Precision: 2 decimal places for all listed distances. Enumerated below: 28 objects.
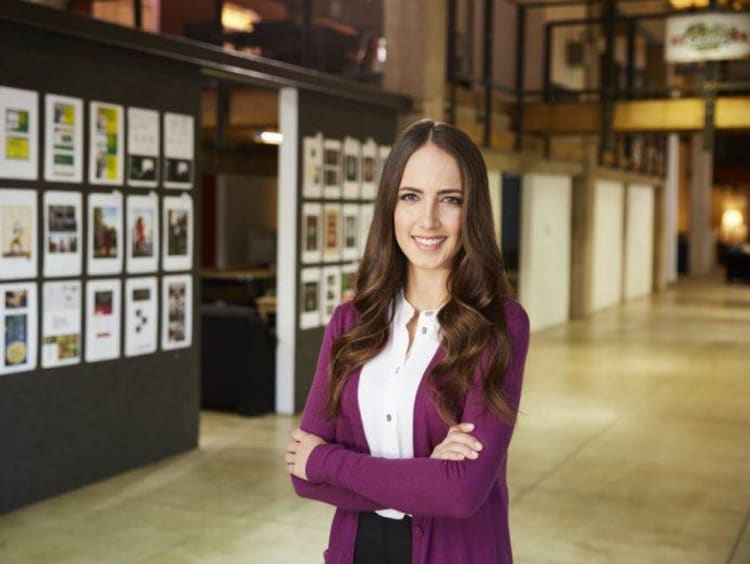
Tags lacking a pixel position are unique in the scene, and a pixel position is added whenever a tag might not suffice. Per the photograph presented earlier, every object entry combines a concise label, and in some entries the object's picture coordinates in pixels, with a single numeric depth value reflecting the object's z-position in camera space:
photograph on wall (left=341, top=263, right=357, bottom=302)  9.62
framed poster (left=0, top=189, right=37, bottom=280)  5.82
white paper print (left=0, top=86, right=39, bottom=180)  5.79
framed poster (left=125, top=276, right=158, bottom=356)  6.84
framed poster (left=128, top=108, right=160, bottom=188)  6.79
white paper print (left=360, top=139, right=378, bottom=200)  9.84
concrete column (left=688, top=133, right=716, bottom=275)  28.55
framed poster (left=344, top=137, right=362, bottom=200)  9.51
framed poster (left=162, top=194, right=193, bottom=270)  7.16
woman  2.05
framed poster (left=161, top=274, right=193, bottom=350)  7.18
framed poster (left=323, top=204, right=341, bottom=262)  9.26
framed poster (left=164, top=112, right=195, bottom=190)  7.14
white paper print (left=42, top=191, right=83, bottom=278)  6.13
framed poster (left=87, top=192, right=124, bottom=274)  6.47
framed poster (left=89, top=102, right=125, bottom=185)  6.45
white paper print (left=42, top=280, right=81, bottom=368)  6.16
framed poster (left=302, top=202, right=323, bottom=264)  8.91
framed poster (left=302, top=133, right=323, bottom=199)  8.81
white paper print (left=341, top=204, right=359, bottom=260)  9.60
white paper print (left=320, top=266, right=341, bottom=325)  9.29
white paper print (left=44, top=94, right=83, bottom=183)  6.11
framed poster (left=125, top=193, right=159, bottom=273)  6.80
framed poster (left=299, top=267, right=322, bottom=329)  8.94
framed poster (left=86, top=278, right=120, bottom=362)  6.50
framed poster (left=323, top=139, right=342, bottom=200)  9.14
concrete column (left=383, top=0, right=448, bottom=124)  10.55
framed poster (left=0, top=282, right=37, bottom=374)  5.85
